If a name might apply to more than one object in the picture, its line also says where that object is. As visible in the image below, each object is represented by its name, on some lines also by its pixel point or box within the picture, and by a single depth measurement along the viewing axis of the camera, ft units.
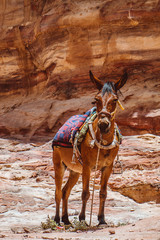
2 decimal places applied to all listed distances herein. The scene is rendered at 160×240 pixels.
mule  41.52
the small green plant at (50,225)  43.98
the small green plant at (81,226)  40.80
